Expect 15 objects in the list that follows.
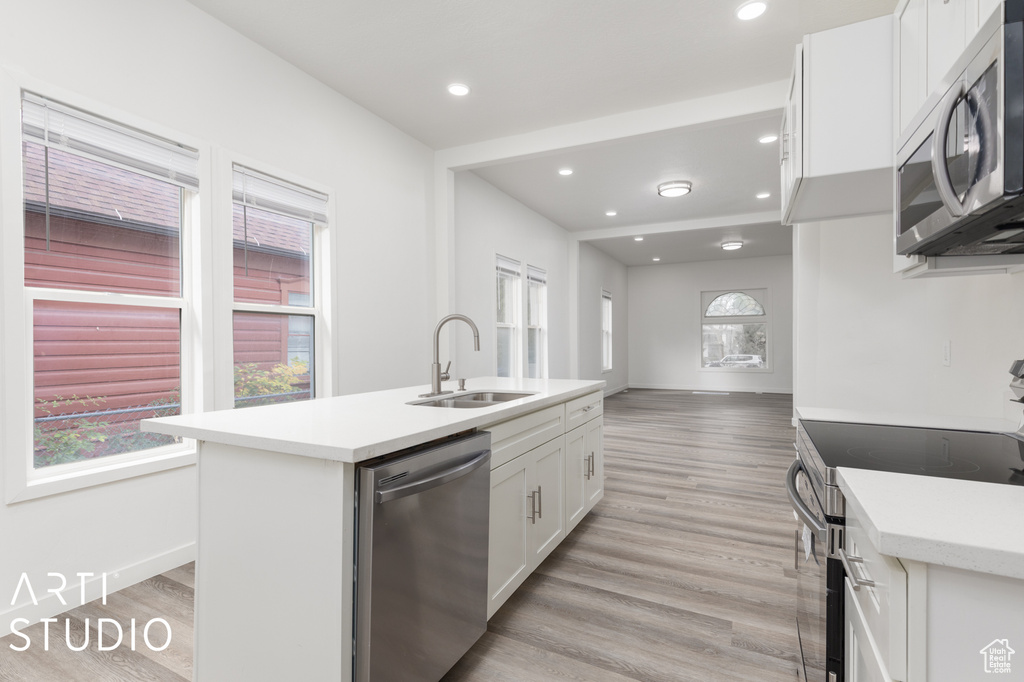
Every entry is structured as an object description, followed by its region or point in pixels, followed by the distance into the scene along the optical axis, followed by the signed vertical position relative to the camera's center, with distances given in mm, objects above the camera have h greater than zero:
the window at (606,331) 9562 +144
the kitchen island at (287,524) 1231 -519
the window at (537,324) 6679 +207
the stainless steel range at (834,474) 1093 -330
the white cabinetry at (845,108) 1625 +798
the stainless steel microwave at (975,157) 820 +370
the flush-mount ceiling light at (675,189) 5328 +1673
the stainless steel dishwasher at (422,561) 1236 -646
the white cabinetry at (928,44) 1084 +758
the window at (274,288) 2834 +332
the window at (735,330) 10172 +162
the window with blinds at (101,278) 2057 +300
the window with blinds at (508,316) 5922 +283
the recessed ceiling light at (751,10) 2531 +1758
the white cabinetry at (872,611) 734 -475
